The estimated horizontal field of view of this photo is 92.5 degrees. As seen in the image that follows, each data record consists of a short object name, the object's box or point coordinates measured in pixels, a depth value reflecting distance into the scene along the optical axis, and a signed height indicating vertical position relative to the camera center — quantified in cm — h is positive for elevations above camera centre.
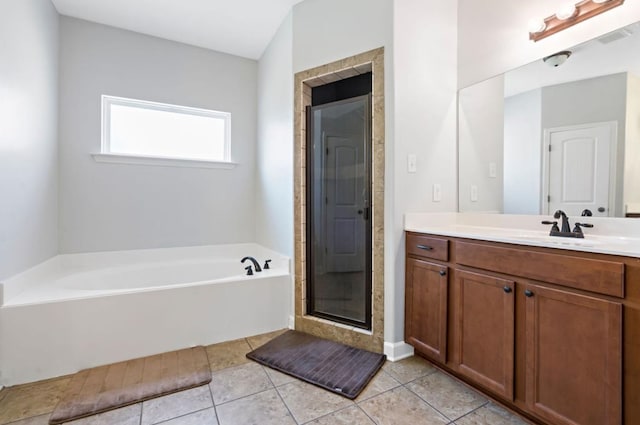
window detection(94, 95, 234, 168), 294 +75
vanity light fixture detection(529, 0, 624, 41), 157 +106
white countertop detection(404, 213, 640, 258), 129 -13
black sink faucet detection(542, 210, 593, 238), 160 -11
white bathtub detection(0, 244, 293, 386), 182 -72
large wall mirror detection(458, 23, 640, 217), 153 +44
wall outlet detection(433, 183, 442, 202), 221 +11
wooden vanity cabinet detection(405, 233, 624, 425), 113 -55
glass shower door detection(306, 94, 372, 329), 236 -2
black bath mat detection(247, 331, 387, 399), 179 -102
